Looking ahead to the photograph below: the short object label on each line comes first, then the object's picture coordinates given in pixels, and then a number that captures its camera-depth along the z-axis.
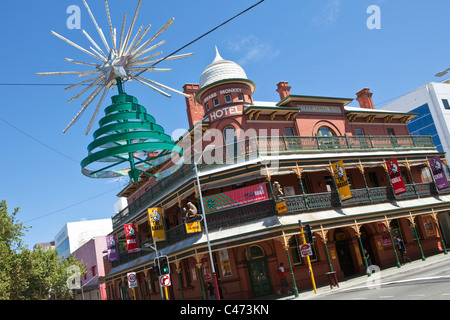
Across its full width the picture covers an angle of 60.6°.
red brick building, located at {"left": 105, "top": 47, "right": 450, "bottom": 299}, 23.95
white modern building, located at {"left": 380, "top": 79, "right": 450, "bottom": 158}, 60.12
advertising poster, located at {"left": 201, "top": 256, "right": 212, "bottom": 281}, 26.53
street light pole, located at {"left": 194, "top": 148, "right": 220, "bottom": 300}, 21.94
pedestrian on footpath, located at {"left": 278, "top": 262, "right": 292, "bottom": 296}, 22.56
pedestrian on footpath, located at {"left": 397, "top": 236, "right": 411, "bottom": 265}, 26.40
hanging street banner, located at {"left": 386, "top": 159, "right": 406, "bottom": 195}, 27.05
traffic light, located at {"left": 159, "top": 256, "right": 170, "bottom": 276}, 18.62
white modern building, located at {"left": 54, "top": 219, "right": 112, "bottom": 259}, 79.31
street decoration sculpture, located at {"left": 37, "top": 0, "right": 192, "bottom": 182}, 8.46
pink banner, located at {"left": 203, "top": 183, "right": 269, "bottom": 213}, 23.50
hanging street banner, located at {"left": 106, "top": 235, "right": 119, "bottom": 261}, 36.59
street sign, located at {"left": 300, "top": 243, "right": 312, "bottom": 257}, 19.91
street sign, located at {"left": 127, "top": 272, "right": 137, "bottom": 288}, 27.75
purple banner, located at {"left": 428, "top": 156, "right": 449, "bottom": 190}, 30.03
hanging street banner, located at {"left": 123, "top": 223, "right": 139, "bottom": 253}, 30.93
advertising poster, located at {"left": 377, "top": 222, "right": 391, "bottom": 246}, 27.84
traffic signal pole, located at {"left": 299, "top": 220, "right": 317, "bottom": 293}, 20.30
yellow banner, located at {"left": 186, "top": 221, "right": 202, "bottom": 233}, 23.91
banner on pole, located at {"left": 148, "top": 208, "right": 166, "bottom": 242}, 27.55
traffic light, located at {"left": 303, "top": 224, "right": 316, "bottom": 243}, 19.97
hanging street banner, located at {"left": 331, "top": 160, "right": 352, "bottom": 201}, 24.47
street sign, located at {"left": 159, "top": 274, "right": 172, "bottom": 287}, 18.69
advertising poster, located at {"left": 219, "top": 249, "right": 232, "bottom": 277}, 25.19
